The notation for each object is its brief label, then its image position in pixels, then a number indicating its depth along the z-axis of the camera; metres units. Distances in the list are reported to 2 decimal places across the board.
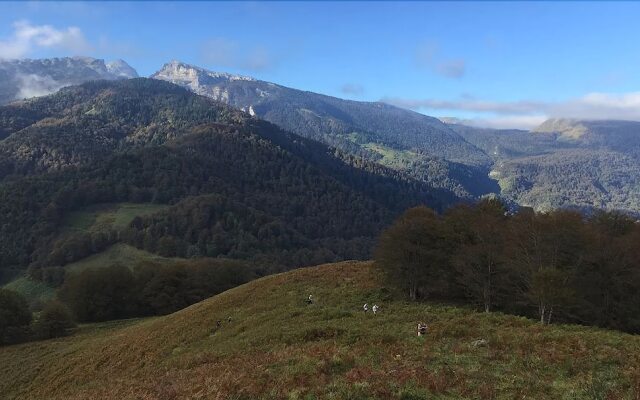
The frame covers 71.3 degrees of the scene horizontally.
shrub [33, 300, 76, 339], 71.31
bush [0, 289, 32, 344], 72.50
